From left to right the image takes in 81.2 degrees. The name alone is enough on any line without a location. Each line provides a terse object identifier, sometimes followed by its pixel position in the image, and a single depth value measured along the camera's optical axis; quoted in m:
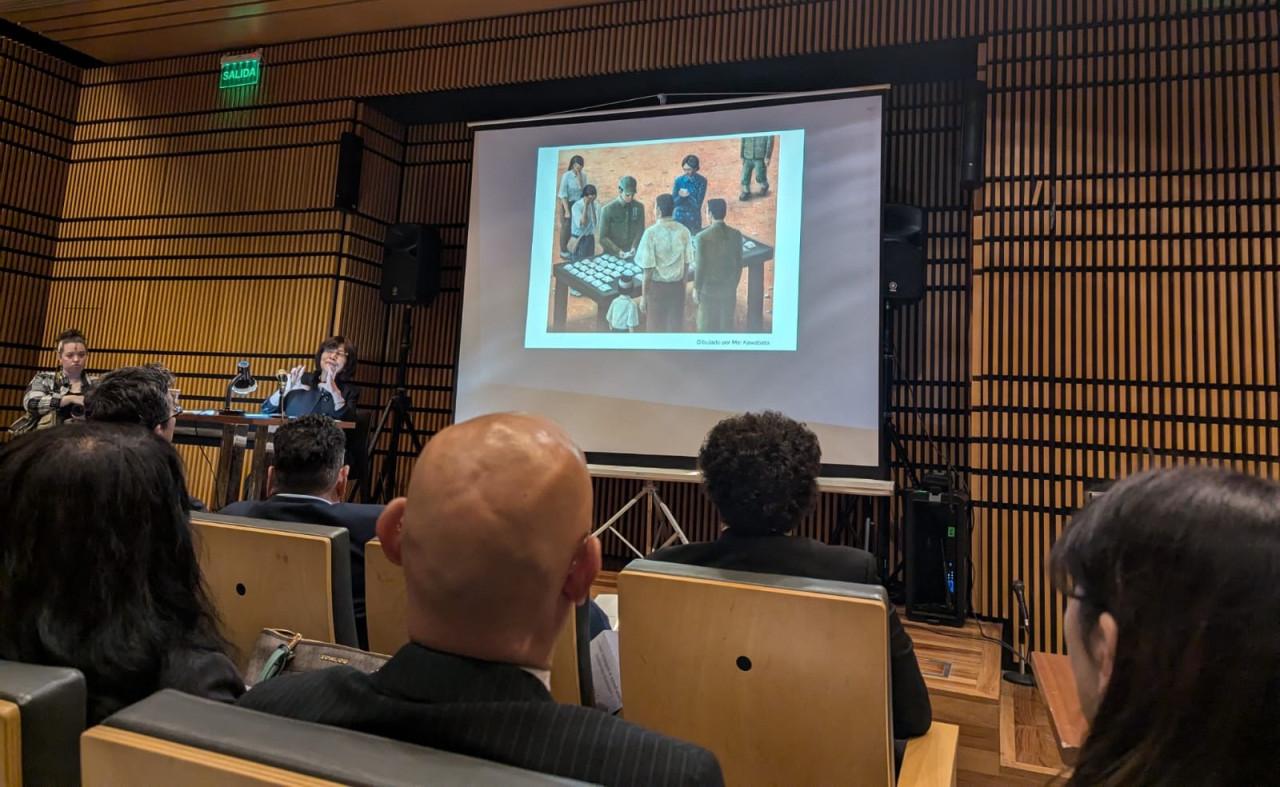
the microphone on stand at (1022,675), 3.54
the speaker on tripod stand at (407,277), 5.98
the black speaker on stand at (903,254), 4.48
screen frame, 4.26
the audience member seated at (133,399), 2.40
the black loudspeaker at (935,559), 3.85
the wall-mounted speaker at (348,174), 5.95
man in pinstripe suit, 0.67
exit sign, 6.45
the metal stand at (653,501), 4.26
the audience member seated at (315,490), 2.06
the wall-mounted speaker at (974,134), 4.39
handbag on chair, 1.20
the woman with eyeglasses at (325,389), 5.01
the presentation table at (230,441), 4.04
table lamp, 5.00
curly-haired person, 1.61
